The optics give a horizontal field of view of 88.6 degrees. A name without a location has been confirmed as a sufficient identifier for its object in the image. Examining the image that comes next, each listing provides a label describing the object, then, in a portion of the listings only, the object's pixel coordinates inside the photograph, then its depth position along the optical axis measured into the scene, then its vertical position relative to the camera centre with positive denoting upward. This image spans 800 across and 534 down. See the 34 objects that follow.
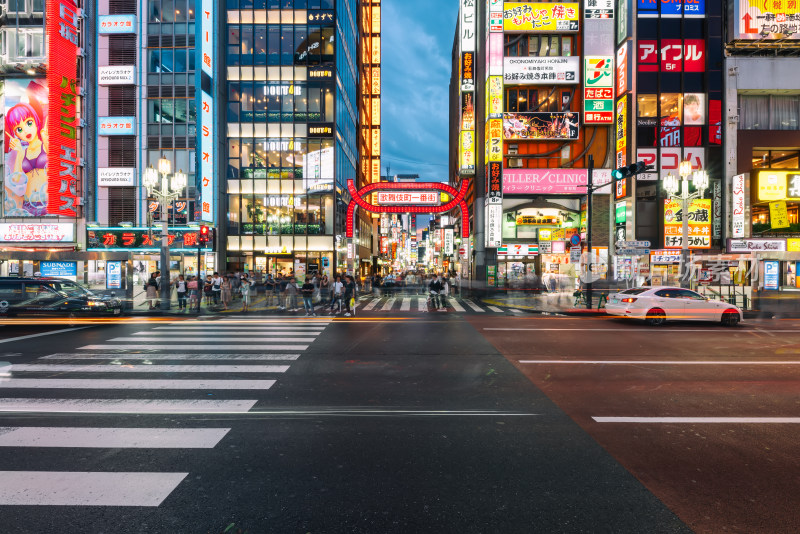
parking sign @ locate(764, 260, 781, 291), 28.16 -0.58
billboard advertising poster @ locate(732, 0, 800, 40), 29.59 +18.04
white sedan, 14.35 -1.44
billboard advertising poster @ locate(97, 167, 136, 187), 33.59 +7.29
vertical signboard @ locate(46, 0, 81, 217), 29.59 +11.64
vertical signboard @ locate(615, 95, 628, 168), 31.02 +10.40
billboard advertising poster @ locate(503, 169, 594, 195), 33.44 +7.02
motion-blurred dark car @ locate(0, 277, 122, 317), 15.10 -1.24
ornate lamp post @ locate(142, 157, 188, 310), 20.08 +3.72
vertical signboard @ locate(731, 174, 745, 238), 29.39 +4.37
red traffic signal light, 20.36 +1.55
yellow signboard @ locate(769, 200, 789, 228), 28.86 +3.64
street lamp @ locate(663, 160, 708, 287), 20.91 +4.35
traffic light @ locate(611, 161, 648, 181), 16.02 +3.79
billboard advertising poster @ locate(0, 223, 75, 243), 32.22 +2.57
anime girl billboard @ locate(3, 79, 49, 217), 31.81 +9.14
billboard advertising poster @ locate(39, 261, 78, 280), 20.50 -0.21
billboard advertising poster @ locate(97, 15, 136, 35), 33.28 +19.60
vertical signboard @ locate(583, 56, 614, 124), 32.38 +14.05
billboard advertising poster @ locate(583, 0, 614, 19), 32.28 +20.31
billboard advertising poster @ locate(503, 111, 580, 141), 33.09 +11.43
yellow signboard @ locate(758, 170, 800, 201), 28.88 +5.79
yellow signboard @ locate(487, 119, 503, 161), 32.69 +10.13
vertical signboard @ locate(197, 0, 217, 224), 30.41 +11.94
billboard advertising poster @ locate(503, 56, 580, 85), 33.12 +15.90
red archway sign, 28.39 +4.99
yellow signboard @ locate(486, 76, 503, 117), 32.88 +13.76
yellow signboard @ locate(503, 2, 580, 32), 33.03 +20.21
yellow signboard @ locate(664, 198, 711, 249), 30.98 +3.58
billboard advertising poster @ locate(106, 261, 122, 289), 19.86 -0.46
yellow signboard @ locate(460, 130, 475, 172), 36.12 +10.23
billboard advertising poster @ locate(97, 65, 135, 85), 33.22 +15.42
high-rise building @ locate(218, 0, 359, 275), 36.78 +11.82
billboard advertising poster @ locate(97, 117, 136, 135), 33.50 +11.44
